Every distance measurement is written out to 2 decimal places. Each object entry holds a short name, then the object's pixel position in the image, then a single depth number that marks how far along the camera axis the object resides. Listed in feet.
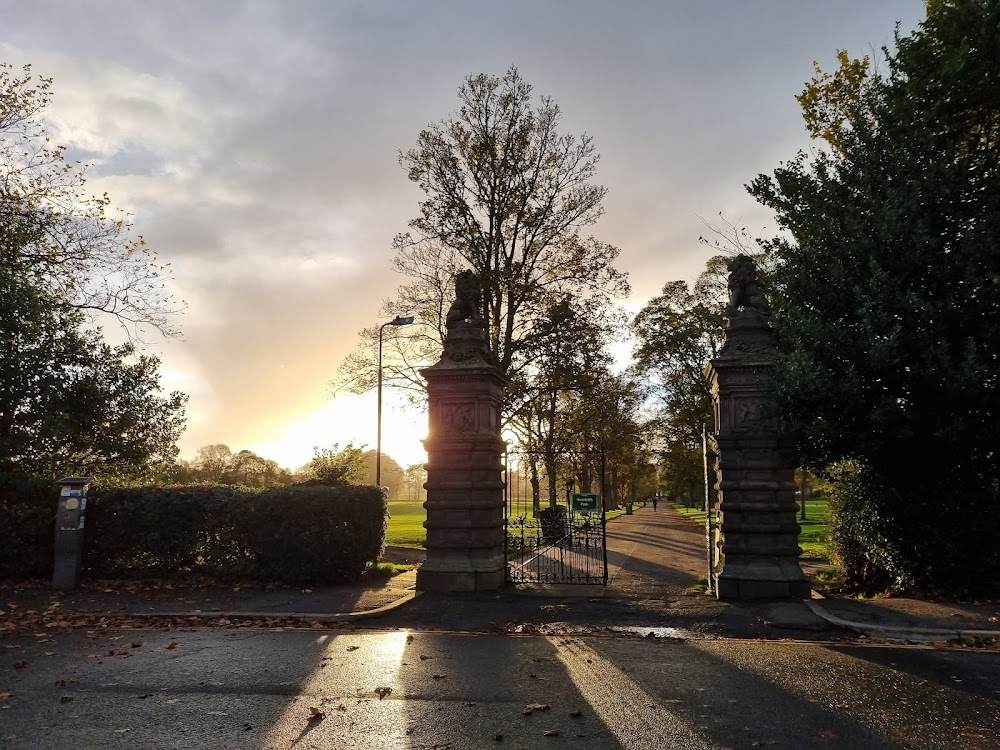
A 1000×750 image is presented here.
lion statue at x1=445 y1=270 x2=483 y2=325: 40.52
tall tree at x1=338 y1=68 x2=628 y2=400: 67.67
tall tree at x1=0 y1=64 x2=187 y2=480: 49.57
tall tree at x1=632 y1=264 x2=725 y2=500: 110.42
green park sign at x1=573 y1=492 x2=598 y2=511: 44.92
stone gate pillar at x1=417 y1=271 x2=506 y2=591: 36.78
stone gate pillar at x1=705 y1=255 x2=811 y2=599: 33.83
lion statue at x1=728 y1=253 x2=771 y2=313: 37.47
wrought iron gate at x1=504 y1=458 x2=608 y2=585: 40.09
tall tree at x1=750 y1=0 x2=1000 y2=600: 31.63
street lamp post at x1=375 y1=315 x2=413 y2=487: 70.08
